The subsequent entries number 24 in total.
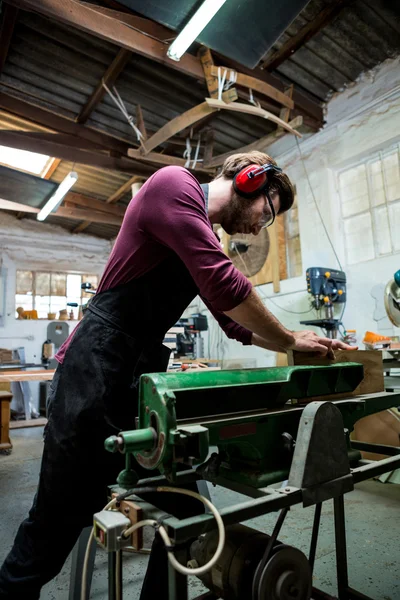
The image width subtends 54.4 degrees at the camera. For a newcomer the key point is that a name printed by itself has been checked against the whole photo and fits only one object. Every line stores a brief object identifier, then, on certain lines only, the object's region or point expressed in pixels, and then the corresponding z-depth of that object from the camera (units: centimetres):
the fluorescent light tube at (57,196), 412
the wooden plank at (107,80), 329
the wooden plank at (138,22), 274
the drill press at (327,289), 354
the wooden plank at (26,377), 315
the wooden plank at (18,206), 481
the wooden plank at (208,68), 310
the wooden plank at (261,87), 309
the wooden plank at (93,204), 631
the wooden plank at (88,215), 606
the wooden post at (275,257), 447
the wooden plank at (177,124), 307
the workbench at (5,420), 348
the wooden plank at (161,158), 395
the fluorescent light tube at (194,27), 227
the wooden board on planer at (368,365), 117
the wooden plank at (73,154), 382
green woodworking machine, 65
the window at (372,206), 359
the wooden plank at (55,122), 393
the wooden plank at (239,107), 294
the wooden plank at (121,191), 571
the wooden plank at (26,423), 461
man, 92
